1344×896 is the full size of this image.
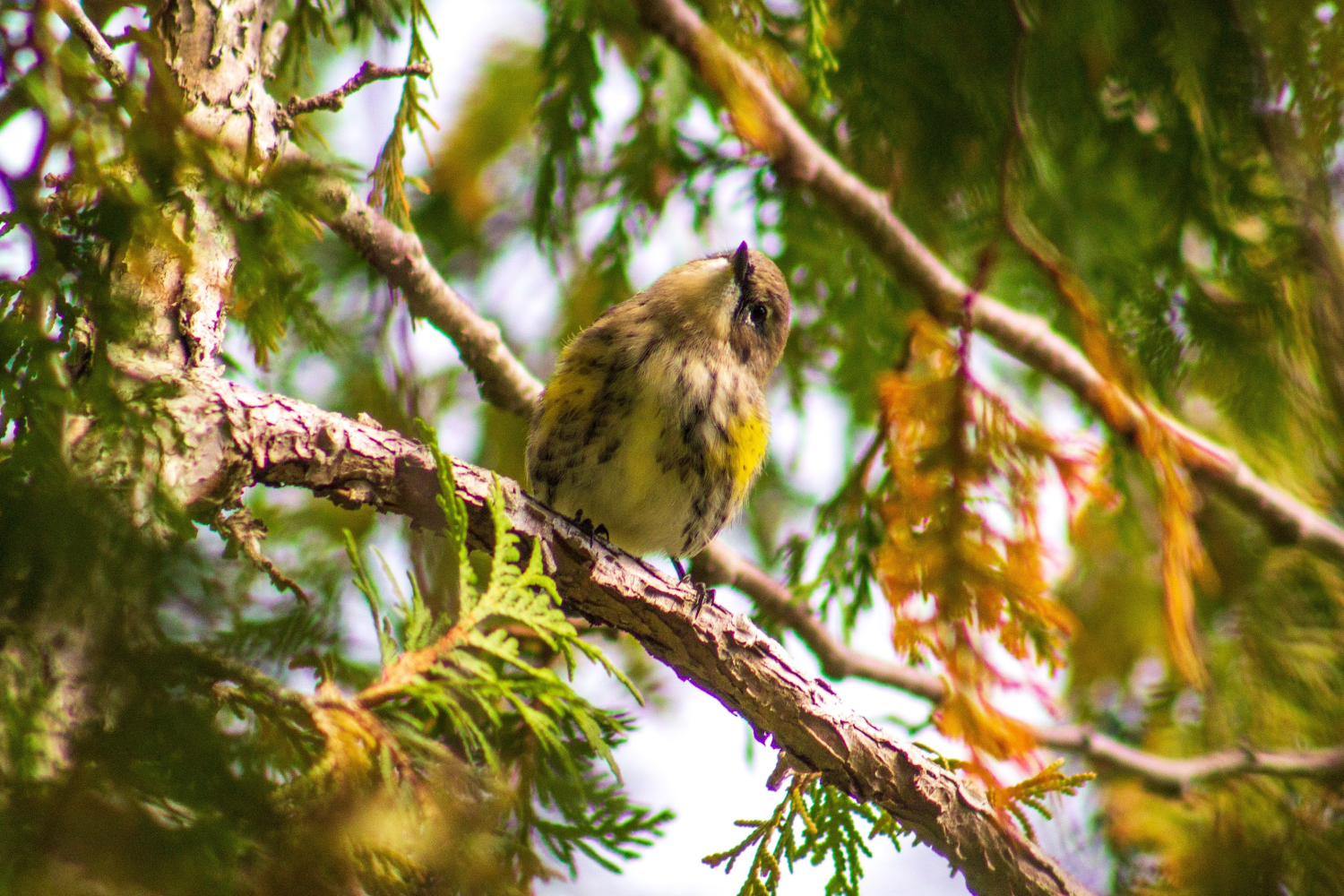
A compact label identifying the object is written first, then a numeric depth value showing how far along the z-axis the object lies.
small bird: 5.87
